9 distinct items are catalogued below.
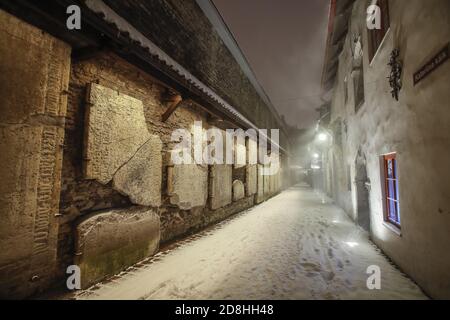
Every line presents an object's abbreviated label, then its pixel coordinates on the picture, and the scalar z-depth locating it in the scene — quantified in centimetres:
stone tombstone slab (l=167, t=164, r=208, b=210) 521
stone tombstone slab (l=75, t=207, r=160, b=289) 315
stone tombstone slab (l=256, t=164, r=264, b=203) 1234
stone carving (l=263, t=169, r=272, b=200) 1404
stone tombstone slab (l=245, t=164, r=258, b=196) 1041
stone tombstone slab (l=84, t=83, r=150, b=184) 329
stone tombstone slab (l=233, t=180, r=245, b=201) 903
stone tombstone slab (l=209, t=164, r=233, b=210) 712
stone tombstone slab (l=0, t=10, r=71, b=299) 243
